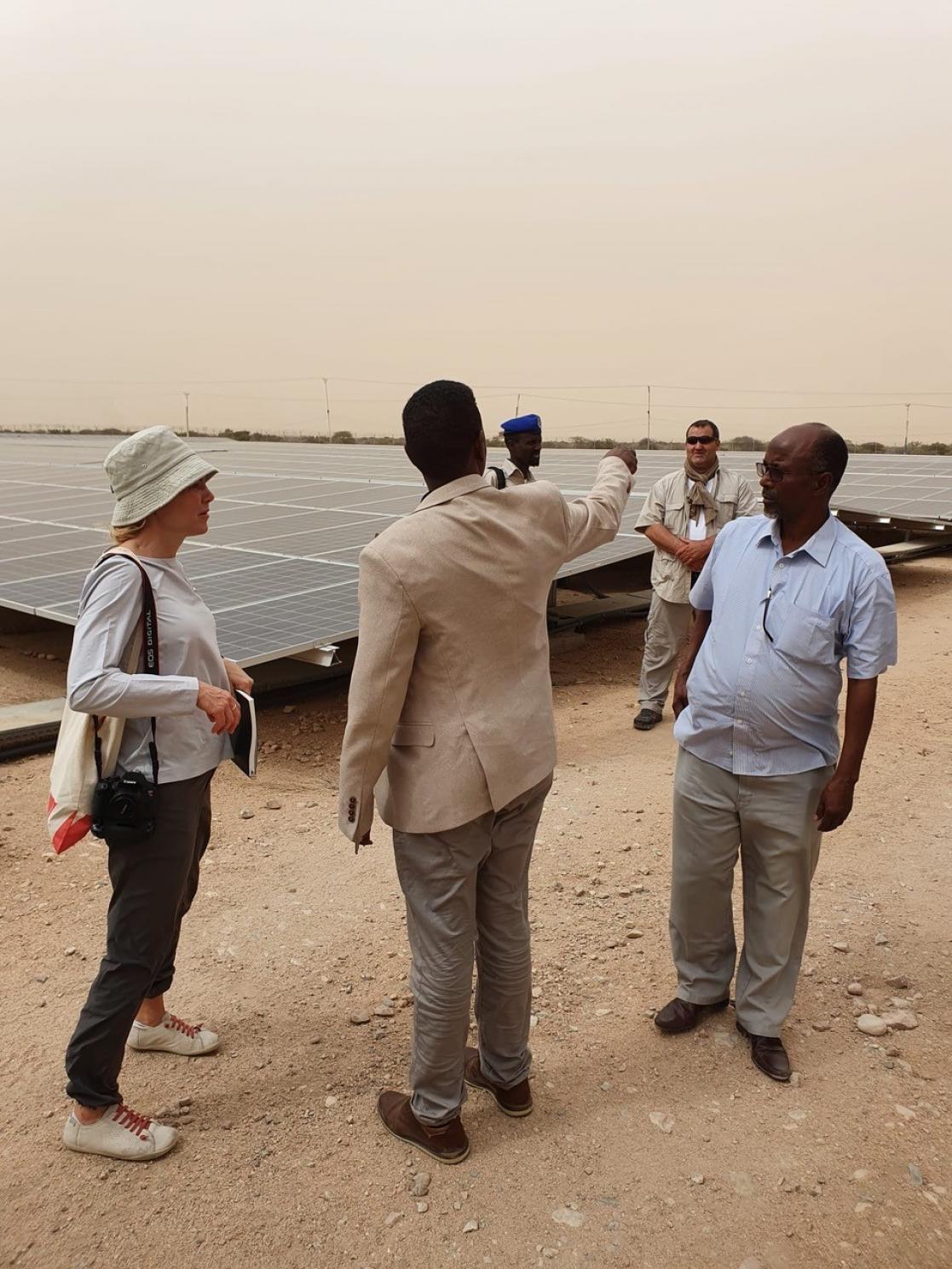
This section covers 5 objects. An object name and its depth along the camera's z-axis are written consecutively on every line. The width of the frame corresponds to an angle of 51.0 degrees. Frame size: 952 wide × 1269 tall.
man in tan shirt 5.50
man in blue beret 3.79
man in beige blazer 2.11
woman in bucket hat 2.26
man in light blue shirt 2.55
